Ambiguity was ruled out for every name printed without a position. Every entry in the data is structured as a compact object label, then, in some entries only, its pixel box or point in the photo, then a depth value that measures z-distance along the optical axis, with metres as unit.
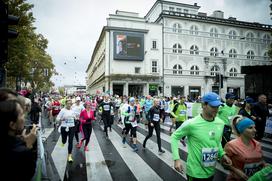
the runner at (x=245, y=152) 2.88
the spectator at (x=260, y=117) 6.92
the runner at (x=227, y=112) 6.70
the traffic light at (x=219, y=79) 14.25
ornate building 36.59
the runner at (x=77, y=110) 8.20
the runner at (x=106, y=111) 11.31
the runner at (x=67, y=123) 6.93
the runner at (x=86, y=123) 7.84
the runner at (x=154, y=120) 8.03
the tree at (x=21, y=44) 18.27
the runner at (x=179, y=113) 9.30
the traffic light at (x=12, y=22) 4.62
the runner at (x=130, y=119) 8.77
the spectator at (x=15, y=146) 1.72
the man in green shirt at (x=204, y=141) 3.05
